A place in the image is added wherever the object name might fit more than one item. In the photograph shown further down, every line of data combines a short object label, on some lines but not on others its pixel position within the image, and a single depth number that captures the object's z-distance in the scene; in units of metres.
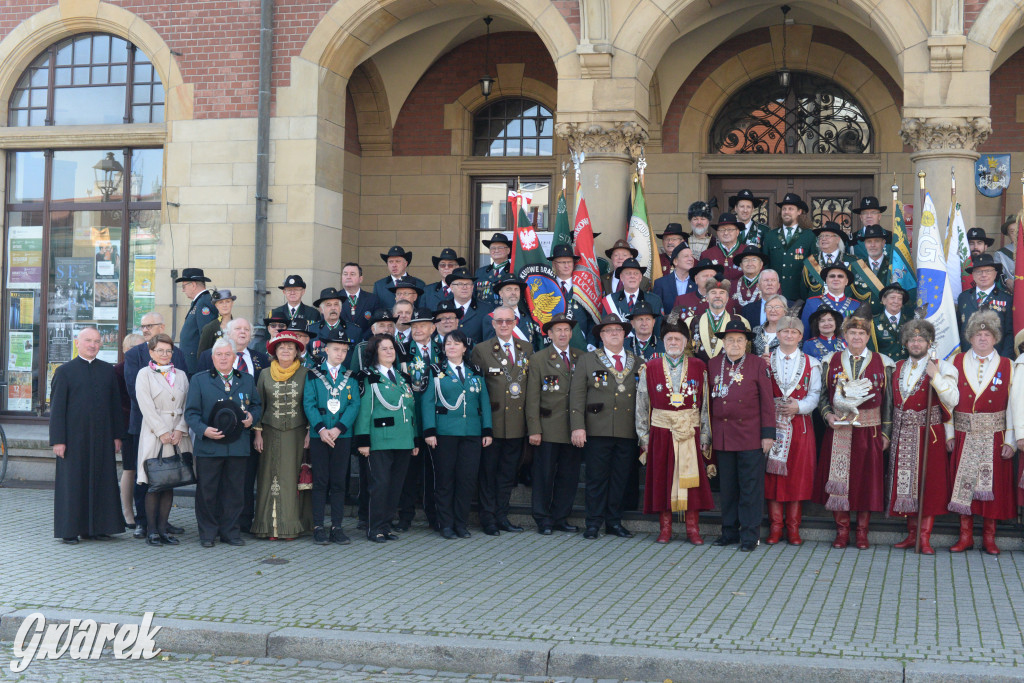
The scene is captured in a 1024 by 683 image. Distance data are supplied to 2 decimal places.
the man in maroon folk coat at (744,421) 8.29
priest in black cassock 8.48
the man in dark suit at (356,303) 10.29
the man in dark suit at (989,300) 9.29
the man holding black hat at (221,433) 8.34
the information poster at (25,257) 13.74
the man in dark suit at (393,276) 10.43
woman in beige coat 8.37
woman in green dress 8.63
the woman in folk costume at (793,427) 8.41
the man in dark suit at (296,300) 10.27
